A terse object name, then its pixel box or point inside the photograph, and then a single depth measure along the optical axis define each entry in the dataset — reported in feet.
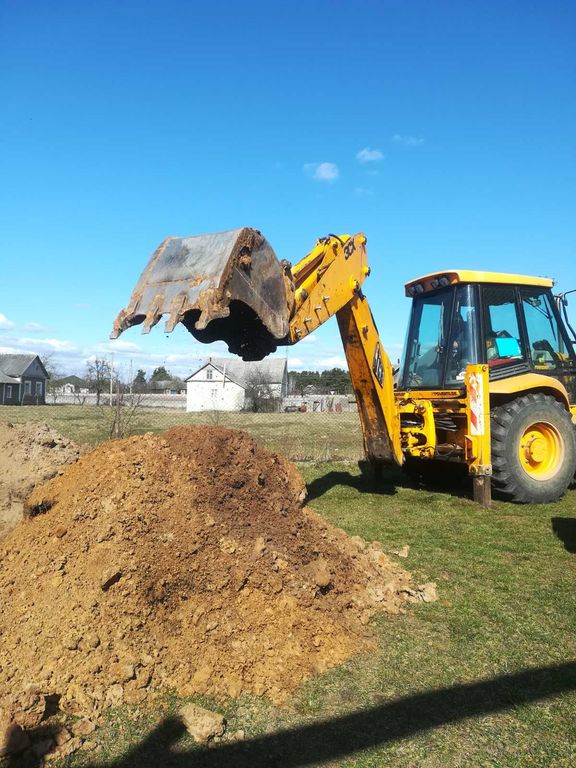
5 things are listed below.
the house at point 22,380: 163.53
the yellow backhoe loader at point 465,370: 21.80
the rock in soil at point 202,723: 9.30
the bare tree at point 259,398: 110.73
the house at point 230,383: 123.35
